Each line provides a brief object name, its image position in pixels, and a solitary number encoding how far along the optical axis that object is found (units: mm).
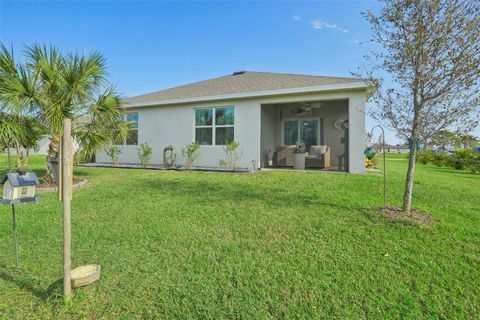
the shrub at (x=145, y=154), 11397
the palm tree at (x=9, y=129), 5894
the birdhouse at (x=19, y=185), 2604
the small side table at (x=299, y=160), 9789
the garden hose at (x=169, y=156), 11266
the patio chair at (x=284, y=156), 11227
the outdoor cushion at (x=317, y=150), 10508
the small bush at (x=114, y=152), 11622
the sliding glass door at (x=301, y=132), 12414
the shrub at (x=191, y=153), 10508
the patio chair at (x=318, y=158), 10289
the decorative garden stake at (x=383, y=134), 4645
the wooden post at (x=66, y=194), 2094
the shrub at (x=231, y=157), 10034
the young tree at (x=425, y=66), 3500
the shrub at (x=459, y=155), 12709
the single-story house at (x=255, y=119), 8778
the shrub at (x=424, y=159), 16500
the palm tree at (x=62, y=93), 6238
